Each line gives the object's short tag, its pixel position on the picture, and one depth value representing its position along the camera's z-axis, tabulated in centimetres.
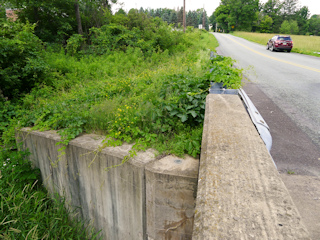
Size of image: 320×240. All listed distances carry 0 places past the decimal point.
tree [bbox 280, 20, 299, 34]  8019
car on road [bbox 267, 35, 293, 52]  1997
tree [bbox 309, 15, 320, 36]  9088
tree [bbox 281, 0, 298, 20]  9231
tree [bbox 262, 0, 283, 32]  8981
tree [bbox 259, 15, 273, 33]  7981
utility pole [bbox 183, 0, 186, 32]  2615
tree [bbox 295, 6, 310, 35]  9125
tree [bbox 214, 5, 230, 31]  8750
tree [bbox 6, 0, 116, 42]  1258
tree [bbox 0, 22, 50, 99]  711
